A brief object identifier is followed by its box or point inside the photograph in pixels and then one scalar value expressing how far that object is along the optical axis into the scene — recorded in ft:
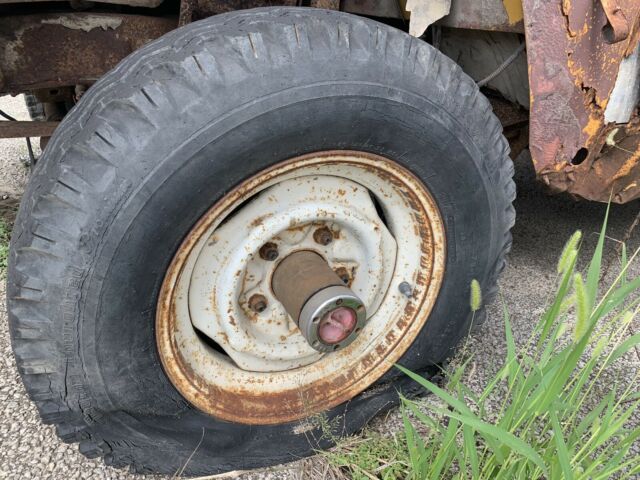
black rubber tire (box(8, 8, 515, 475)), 3.14
